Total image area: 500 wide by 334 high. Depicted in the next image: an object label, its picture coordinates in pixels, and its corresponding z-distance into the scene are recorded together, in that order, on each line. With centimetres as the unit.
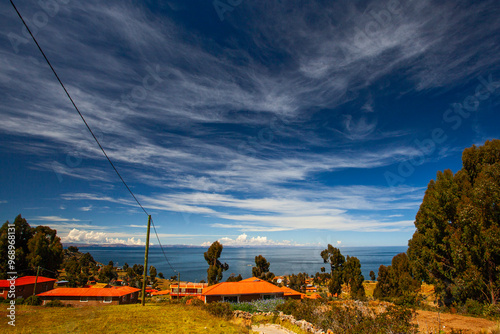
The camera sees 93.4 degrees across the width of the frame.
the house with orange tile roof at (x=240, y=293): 3141
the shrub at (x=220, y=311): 2020
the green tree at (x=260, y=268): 5824
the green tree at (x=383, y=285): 3991
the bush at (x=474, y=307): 1998
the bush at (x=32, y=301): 2801
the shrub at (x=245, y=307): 2409
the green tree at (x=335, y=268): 4734
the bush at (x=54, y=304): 2814
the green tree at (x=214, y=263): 4847
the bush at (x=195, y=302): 2570
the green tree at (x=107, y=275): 7659
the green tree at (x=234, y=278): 6820
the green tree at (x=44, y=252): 4138
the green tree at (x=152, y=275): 8468
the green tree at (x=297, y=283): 7238
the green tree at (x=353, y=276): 4192
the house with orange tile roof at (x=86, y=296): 3216
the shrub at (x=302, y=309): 1733
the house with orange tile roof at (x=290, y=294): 3500
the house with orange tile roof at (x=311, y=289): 7316
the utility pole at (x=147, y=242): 1927
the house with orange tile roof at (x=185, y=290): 4832
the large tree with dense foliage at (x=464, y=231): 1931
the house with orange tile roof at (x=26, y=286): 3034
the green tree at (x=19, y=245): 3928
